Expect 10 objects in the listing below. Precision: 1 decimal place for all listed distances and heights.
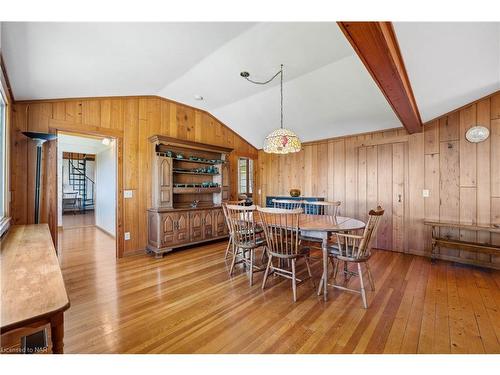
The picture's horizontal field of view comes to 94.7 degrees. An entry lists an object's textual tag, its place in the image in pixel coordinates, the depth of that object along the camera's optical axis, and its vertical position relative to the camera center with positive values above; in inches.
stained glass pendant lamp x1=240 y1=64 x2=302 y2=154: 118.7 +23.7
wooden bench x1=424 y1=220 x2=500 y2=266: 120.3 -31.4
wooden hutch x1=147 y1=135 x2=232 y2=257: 148.6 -4.0
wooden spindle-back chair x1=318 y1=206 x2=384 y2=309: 88.6 -26.0
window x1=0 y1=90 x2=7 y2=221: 93.8 +13.7
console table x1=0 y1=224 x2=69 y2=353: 33.6 -18.3
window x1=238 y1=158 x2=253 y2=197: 222.7 +10.8
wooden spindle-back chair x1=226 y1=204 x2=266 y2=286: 110.4 -22.7
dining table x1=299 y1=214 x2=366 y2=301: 93.0 -16.7
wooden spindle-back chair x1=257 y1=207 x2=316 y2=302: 94.2 -23.5
